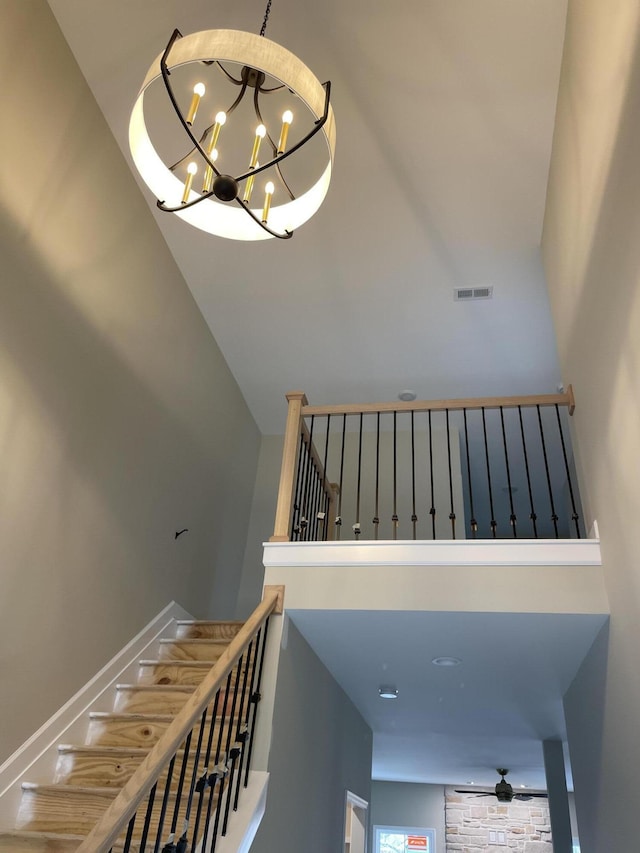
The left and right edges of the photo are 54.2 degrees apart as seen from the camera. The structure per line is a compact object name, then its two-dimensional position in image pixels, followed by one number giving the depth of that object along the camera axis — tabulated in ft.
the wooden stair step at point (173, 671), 13.20
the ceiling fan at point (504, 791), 28.51
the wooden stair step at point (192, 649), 14.26
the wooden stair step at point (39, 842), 8.61
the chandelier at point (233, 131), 7.75
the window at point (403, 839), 32.50
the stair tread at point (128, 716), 11.51
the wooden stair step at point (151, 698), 12.34
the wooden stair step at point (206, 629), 14.94
